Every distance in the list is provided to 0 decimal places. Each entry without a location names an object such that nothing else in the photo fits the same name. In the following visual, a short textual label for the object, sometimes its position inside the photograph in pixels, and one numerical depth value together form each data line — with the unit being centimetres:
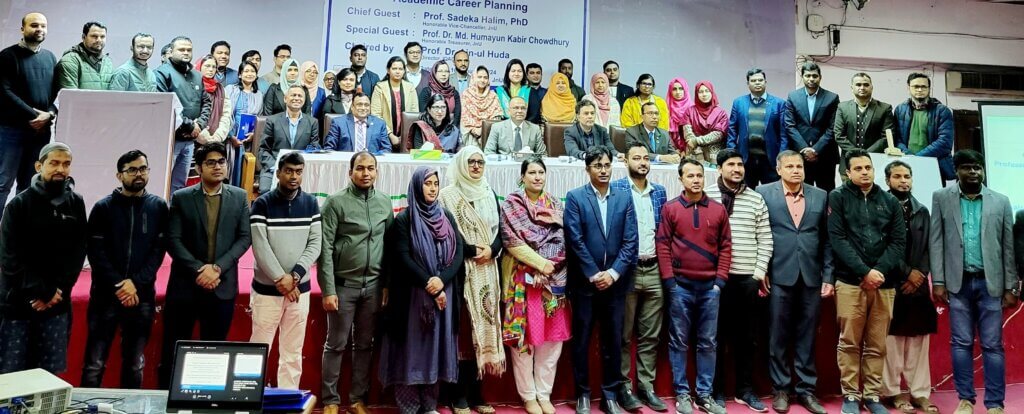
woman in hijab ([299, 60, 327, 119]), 638
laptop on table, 218
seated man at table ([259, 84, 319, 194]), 540
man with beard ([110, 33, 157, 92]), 441
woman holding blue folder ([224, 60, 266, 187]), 580
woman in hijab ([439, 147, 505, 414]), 346
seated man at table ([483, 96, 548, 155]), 580
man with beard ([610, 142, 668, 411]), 369
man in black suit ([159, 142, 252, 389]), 301
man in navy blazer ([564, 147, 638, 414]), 356
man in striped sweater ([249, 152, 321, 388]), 317
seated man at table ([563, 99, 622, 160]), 568
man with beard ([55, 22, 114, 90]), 416
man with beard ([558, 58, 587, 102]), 756
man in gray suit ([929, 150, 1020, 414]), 364
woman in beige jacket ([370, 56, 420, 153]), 618
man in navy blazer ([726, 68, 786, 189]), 547
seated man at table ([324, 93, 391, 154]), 547
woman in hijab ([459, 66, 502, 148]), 634
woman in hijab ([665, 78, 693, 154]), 660
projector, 187
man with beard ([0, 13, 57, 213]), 393
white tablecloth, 450
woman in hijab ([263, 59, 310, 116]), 607
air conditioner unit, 929
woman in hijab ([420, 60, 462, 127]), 635
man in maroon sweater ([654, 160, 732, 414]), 361
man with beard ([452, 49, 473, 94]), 698
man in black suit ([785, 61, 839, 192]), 518
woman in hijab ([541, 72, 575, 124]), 662
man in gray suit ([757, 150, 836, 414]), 370
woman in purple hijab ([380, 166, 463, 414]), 331
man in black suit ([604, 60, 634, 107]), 732
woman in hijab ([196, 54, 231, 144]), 525
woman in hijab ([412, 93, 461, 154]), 568
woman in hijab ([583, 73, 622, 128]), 692
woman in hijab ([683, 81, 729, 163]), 604
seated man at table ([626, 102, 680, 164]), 590
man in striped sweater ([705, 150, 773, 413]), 370
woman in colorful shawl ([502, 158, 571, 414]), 351
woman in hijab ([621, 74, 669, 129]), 692
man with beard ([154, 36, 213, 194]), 478
